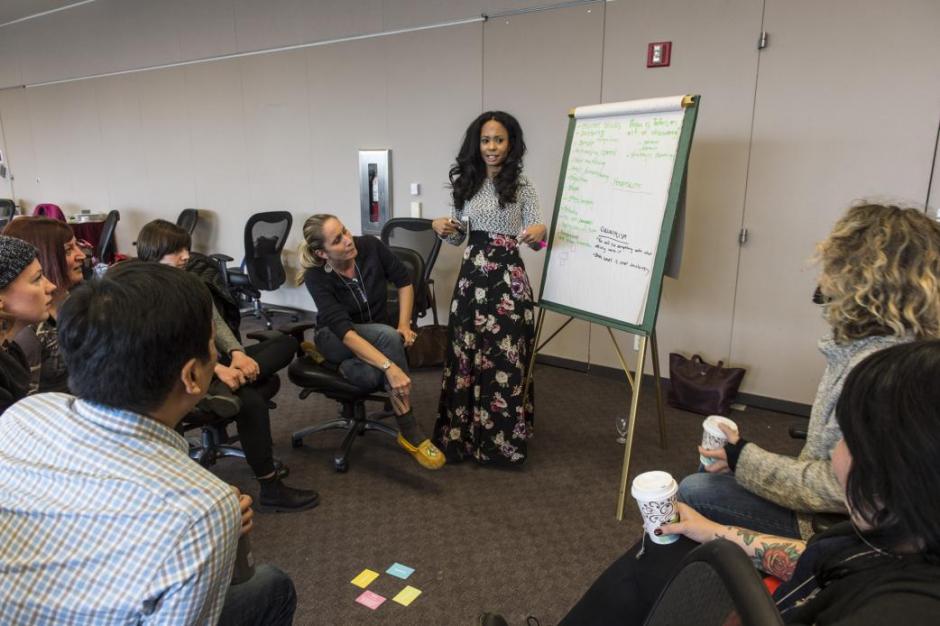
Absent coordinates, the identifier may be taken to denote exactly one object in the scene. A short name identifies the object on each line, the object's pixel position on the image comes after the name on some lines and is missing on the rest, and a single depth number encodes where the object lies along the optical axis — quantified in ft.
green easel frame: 7.07
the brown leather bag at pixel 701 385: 10.33
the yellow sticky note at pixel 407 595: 5.94
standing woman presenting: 8.09
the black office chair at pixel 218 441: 8.09
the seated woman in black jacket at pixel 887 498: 1.89
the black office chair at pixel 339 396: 8.14
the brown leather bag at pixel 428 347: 12.69
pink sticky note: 5.90
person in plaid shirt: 2.43
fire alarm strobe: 10.47
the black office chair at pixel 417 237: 12.28
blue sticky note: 6.35
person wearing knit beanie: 4.70
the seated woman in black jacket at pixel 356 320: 7.97
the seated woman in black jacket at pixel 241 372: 7.37
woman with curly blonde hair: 4.01
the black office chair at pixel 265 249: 15.44
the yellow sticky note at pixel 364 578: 6.22
